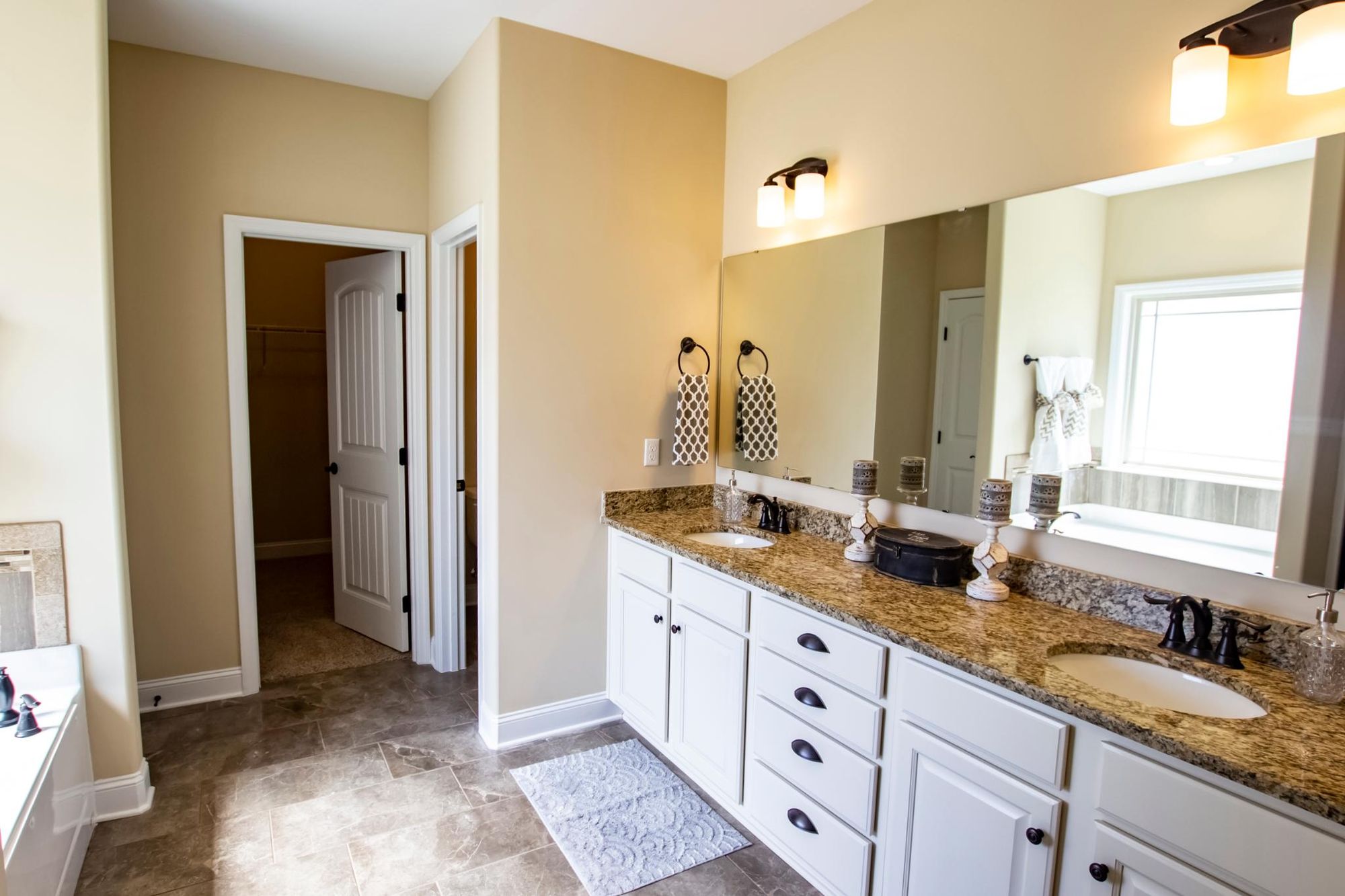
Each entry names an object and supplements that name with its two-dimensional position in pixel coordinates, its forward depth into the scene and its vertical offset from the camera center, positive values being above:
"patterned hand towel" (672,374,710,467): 3.07 -0.13
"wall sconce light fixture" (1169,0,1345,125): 1.39 +0.72
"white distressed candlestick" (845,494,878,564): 2.34 -0.45
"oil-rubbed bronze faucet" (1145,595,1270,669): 1.54 -0.50
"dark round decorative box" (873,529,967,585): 2.07 -0.46
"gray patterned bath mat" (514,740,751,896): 2.24 -1.45
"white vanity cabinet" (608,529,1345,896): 1.22 -0.82
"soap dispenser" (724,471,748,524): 3.00 -0.47
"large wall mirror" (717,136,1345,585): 1.51 +0.11
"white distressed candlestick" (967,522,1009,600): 1.95 -0.45
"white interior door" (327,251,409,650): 3.62 -0.32
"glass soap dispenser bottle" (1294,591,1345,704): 1.37 -0.48
